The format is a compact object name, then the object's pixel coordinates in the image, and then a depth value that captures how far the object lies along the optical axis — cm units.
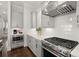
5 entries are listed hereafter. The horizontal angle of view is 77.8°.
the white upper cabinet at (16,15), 230
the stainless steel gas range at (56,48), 77
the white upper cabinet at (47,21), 148
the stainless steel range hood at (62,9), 90
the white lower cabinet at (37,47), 139
